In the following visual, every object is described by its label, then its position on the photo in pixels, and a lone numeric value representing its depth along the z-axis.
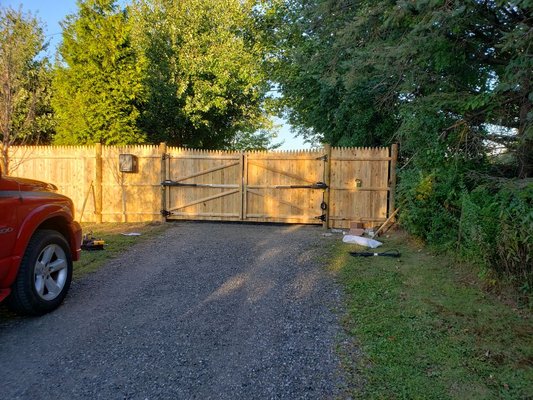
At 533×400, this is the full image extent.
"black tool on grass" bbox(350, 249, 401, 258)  7.18
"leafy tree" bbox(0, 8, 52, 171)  7.89
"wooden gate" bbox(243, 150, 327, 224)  10.46
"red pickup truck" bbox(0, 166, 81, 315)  3.82
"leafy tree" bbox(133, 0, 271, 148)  16.52
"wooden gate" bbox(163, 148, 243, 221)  10.77
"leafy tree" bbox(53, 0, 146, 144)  10.91
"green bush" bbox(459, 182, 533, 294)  4.66
